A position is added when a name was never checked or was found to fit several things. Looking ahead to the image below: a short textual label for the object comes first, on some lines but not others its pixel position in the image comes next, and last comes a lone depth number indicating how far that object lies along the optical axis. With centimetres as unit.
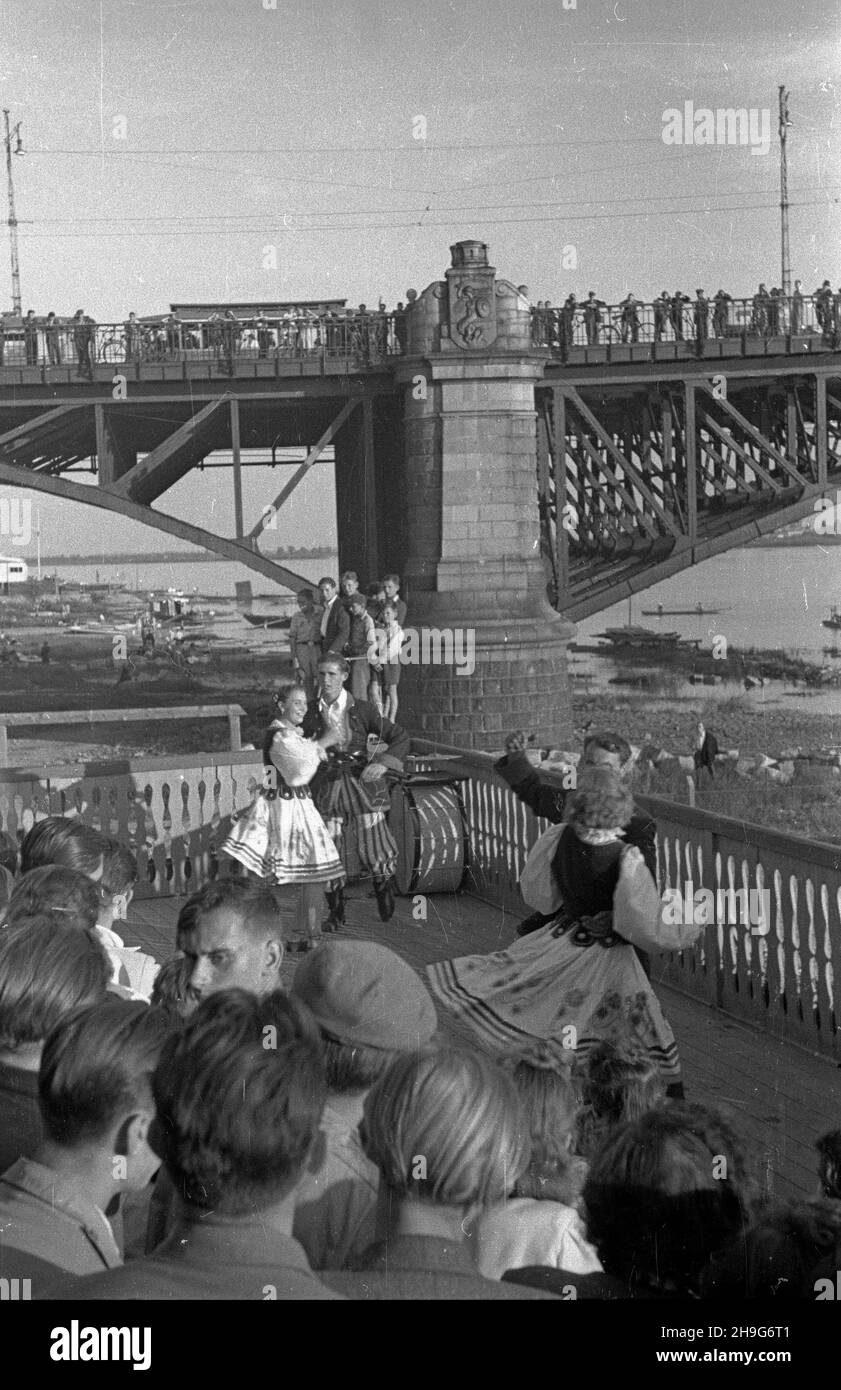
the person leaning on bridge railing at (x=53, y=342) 2761
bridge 2686
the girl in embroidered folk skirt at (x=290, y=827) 874
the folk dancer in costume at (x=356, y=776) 948
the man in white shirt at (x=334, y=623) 1479
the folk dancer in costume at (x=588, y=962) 581
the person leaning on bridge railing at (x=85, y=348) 2770
